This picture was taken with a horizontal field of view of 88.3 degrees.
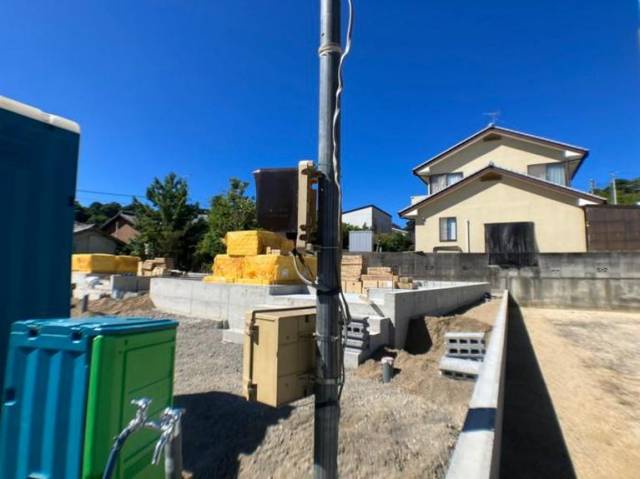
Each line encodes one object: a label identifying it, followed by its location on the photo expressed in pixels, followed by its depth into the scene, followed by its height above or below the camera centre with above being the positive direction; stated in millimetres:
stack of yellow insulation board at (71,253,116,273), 14914 -120
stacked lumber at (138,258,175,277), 15495 -331
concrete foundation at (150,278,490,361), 5871 -911
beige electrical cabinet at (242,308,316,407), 1519 -444
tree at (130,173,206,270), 22422 +2535
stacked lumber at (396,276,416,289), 10017 -587
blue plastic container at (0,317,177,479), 1513 -653
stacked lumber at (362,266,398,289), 9633 -454
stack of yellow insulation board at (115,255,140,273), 15944 -152
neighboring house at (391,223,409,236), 45031 +5305
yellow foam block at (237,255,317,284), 9000 -207
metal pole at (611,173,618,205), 28875 +6604
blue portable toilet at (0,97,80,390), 2195 +354
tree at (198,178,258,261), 21969 +2991
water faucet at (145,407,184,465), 1311 -687
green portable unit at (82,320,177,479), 1501 -668
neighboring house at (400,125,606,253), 15804 +3416
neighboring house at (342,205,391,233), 38031 +5513
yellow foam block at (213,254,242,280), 9945 -137
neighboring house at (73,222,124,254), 27969 +1753
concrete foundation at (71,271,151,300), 12945 -996
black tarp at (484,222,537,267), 16125 +1439
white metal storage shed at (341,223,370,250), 29109 +3624
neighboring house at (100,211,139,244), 35750 +3862
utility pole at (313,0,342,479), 1494 +28
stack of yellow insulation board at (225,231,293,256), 9859 +609
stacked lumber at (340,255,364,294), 10355 -160
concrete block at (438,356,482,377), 4521 -1429
